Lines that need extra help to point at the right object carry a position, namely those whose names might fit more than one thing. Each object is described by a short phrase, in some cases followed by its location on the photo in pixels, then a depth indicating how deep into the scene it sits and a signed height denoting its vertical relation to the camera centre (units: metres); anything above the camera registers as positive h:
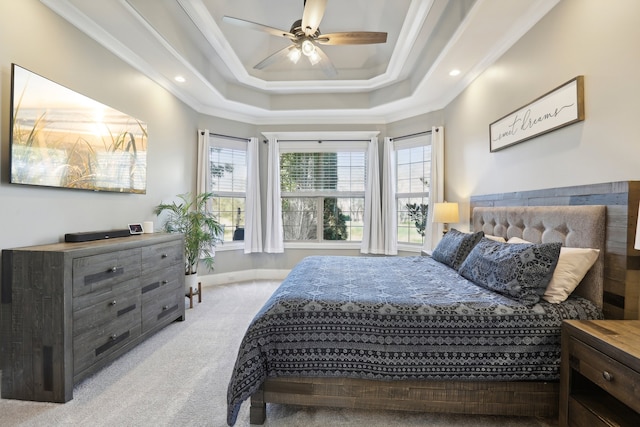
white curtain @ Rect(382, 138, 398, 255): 4.59 +0.12
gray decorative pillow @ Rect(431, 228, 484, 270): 2.60 -0.36
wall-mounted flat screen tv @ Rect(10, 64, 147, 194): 1.92 +0.55
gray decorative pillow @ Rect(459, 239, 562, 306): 1.68 -0.37
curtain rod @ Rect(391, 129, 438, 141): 4.29 +1.16
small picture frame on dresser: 2.94 -0.21
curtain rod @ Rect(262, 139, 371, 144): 4.83 +1.17
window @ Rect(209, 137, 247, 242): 4.62 +0.43
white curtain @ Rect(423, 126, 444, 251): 3.99 +0.37
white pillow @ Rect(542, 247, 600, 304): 1.68 -0.38
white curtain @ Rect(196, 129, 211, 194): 4.35 +0.69
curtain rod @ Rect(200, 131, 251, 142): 4.52 +1.17
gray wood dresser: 1.78 -0.71
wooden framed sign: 1.92 +0.74
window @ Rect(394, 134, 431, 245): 4.39 +0.37
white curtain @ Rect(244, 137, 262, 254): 4.71 +0.05
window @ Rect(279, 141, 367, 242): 4.93 +0.29
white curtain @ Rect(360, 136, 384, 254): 4.66 -0.01
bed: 1.54 -0.78
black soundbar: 2.23 -0.23
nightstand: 1.13 -0.70
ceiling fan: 2.35 +1.54
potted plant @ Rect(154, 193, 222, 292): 3.62 -0.26
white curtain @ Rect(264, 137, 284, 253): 4.78 +0.08
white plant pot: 3.64 -0.94
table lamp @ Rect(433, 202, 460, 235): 3.44 -0.04
